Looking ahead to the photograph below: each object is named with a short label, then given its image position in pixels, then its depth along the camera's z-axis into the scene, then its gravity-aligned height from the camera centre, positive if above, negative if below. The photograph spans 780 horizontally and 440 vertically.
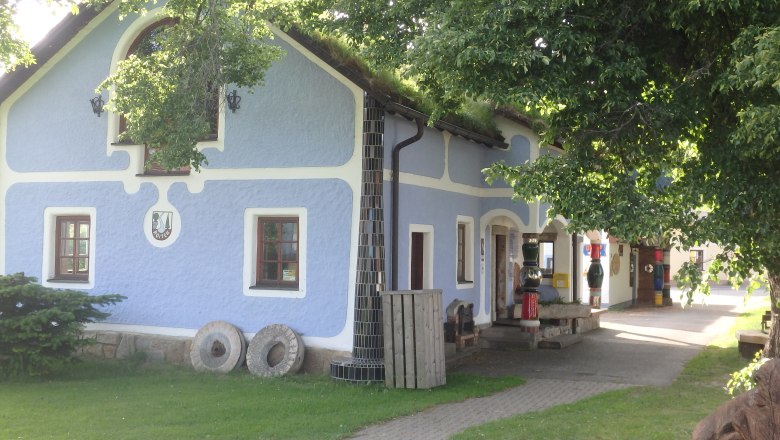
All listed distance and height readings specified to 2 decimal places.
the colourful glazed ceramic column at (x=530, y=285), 15.99 -0.20
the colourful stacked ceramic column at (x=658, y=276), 29.29 -0.02
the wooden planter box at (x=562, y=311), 17.52 -0.76
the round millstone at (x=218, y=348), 12.73 -1.16
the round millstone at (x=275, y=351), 12.35 -1.17
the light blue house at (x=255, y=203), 12.53 +1.13
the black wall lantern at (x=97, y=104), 14.30 +2.84
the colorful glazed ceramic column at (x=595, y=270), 22.00 +0.12
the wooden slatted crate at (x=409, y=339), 11.59 -0.90
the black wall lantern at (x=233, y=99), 13.26 +2.71
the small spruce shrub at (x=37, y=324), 11.82 -0.76
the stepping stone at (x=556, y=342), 16.14 -1.31
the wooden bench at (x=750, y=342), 14.65 -1.15
